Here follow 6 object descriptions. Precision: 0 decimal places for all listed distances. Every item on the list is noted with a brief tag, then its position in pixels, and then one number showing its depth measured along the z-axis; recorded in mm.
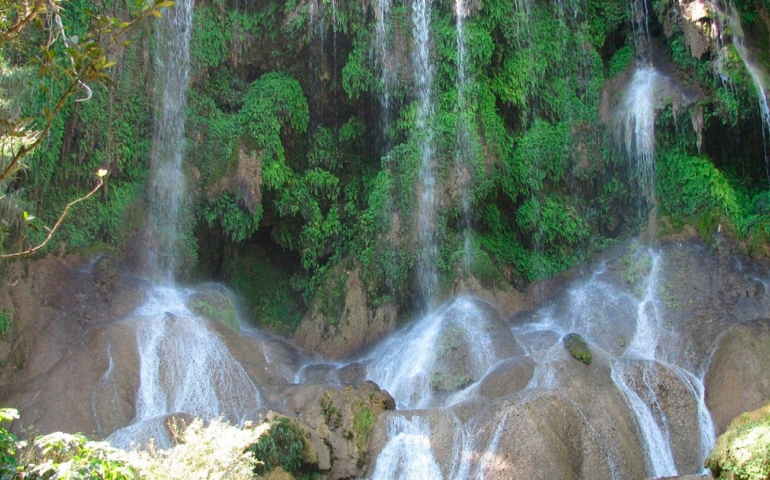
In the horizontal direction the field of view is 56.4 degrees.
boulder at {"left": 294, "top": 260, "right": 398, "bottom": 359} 17141
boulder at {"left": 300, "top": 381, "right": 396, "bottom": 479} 11844
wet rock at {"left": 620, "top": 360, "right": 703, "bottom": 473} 12219
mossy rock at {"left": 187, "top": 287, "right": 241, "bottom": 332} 16266
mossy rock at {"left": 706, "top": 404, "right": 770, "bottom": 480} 9156
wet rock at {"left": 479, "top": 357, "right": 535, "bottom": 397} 13391
